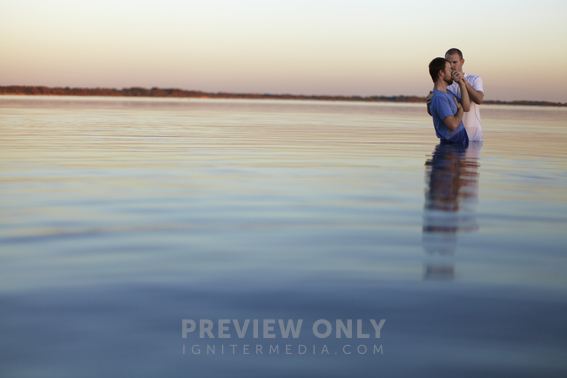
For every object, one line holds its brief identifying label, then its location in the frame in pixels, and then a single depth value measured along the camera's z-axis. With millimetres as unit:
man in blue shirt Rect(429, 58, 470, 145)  9680
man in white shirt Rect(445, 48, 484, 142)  10055
